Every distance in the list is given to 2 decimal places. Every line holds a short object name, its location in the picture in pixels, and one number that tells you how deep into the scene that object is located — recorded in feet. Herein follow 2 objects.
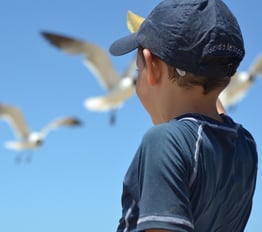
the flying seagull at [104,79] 46.26
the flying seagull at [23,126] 56.39
